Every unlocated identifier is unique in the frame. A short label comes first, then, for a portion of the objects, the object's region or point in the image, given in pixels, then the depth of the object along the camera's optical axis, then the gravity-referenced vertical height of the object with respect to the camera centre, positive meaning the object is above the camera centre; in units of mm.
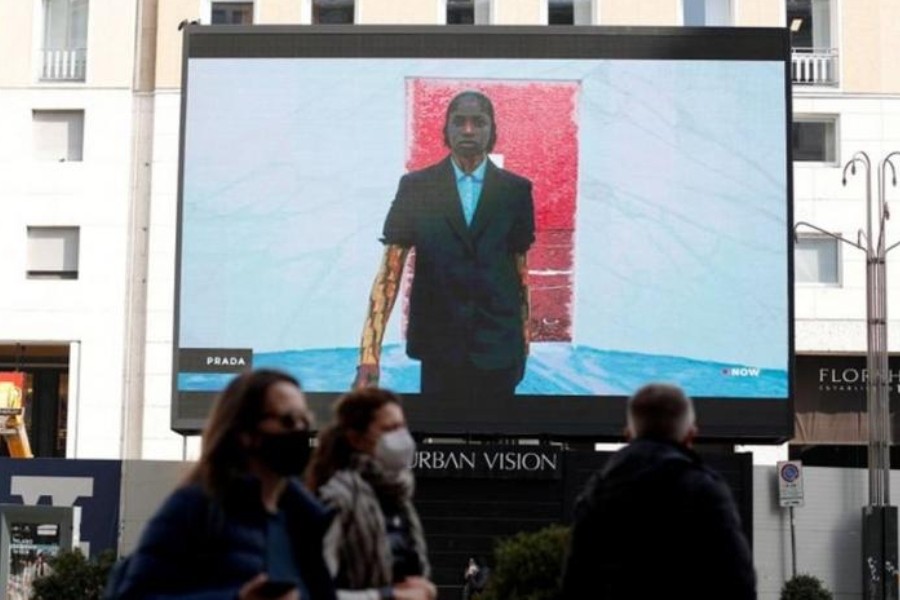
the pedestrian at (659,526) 5820 -372
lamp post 29219 -2
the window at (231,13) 37094 +7831
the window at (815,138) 36531 +5367
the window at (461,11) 37438 +7982
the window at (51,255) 35969 +2864
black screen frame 28141 +5639
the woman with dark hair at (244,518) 4258 -265
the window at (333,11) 37406 +7957
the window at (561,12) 37344 +7970
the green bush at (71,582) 20125 -1941
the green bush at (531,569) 13166 -1151
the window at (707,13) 37156 +7942
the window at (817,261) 36125 +2912
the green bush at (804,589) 27812 -2702
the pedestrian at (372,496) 5062 -253
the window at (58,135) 36469 +5294
